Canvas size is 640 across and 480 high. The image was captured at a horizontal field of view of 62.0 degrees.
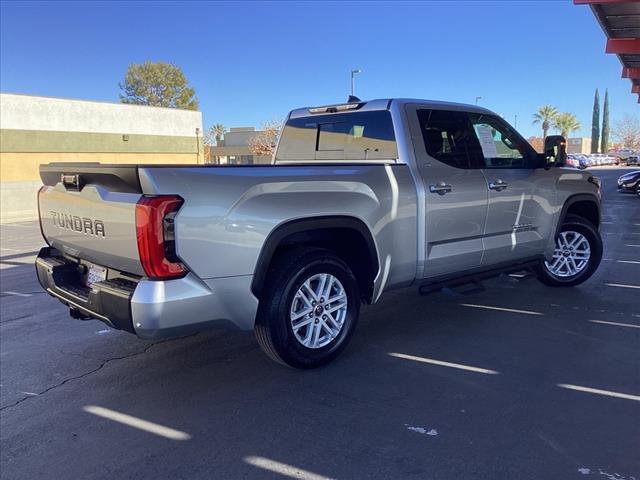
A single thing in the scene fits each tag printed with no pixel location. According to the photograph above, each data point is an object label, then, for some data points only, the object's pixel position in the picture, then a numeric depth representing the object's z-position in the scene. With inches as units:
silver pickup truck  127.0
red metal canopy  502.7
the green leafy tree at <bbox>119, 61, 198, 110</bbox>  2422.5
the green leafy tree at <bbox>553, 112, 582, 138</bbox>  3208.7
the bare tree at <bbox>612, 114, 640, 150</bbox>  3122.5
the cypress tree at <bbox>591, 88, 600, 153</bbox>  3328.2
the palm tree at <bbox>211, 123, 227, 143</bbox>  3445.4
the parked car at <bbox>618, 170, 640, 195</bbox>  847.1
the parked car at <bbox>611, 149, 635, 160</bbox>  2655.3
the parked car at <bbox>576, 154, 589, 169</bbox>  1990.4
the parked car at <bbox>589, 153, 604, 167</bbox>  2496.3
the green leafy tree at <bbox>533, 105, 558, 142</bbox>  3171.8
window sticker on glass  208.8
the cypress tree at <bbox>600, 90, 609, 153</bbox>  3376.0
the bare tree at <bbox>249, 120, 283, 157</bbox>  2020.2
